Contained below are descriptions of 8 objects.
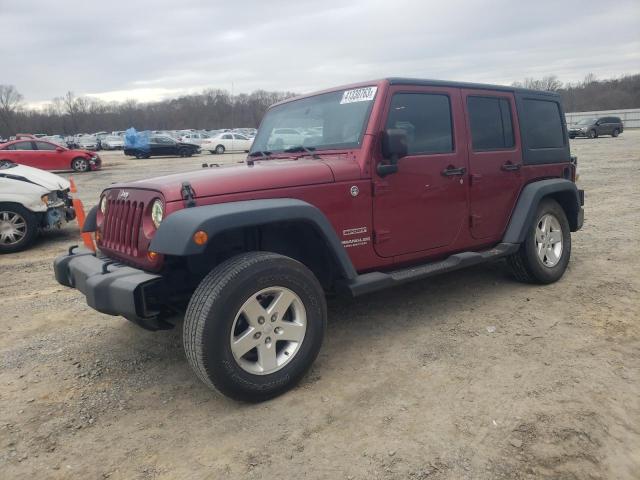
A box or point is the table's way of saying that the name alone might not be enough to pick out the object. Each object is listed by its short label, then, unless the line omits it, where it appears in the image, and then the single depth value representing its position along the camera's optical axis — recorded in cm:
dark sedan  3153
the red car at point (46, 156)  1828
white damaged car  742
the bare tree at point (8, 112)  8898
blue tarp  3147
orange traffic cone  398
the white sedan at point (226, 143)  3512
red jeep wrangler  291
